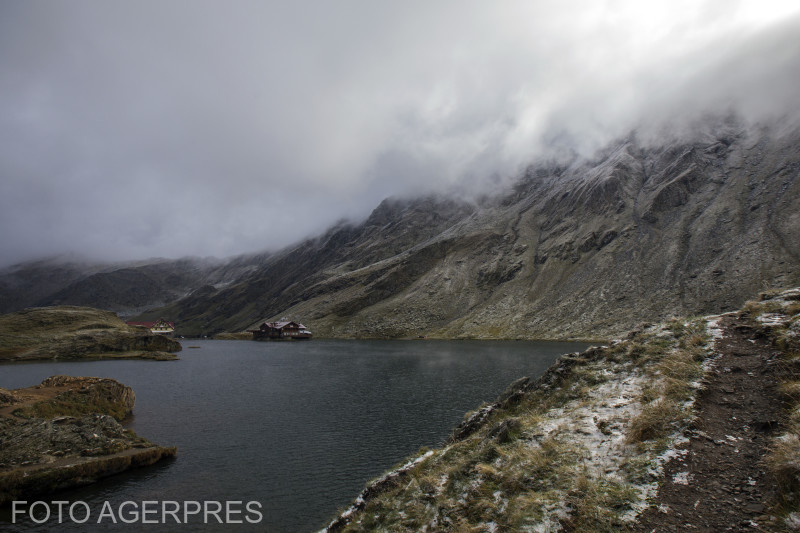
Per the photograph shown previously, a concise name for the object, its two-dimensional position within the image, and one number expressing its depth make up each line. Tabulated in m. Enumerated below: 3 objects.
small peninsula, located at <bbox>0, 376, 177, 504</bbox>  24.98
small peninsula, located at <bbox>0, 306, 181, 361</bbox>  121.25
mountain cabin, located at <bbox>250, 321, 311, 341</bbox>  192.50
